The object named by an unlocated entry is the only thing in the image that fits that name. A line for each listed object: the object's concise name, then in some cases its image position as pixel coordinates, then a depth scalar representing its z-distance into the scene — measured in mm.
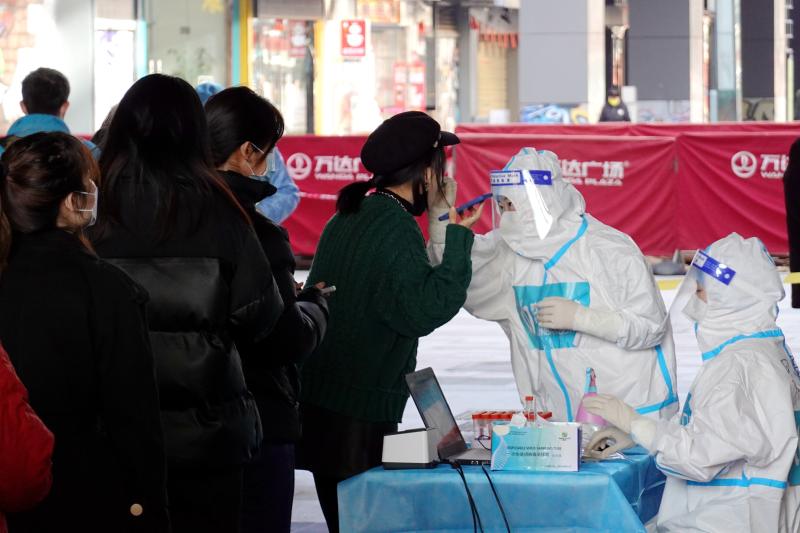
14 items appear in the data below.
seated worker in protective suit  7438
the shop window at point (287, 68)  53770
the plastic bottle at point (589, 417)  8338
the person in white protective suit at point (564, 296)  8814
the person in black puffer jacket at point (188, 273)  6275
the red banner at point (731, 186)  30119
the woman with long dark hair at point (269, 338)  6949
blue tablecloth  7360
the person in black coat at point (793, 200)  18502
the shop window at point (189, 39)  48268
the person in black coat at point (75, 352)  5587
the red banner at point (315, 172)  30745
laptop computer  7790
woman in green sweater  7947
